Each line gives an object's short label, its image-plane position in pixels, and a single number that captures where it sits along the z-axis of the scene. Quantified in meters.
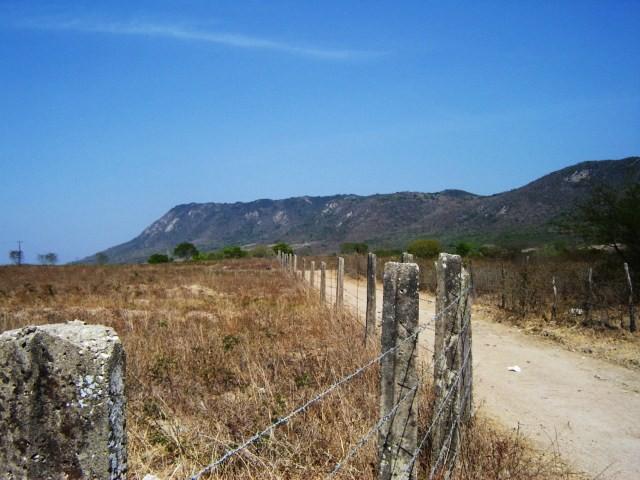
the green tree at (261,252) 66.81
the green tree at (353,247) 65.06
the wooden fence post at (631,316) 10.31
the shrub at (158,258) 71.44
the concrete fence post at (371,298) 7.28
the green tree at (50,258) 84.84
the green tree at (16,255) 80.28
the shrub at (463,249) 45.48
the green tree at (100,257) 74.64
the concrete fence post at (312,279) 16.35
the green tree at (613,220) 15.62
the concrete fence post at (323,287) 12.16
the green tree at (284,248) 65.87
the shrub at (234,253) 69.56
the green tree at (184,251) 101.94
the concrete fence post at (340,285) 10.37
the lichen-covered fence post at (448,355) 3.70
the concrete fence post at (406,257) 5.37
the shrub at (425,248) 43.59
